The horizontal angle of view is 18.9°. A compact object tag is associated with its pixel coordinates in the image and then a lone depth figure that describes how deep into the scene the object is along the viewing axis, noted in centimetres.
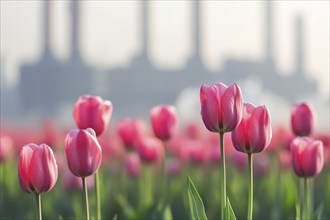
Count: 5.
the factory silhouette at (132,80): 4892
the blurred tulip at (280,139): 472
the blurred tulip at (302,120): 317
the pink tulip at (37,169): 200
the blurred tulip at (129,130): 400
